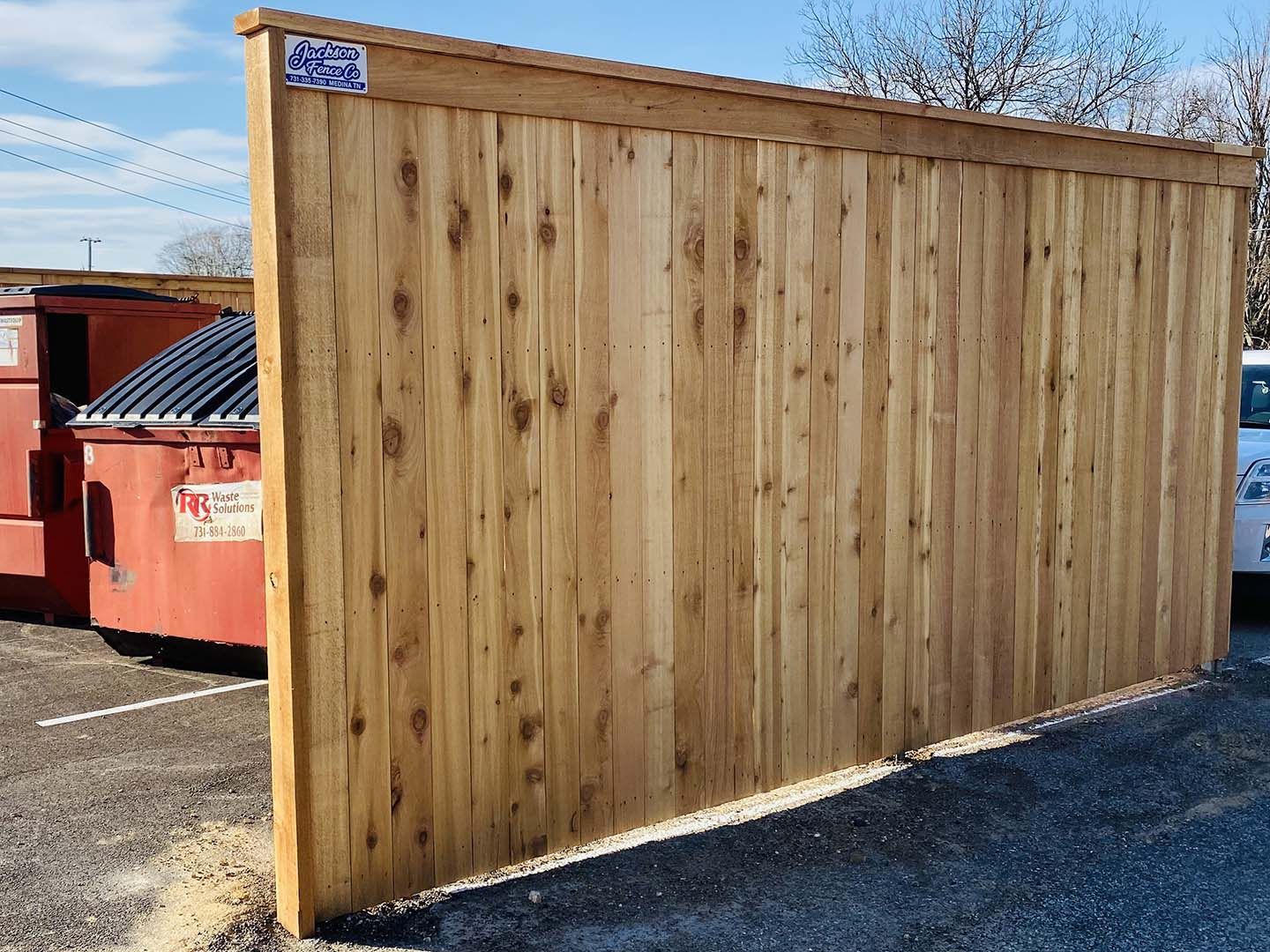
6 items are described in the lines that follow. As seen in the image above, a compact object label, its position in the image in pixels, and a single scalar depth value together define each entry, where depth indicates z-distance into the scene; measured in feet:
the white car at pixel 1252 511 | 25.63
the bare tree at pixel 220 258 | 217.56
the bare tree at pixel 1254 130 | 80.12
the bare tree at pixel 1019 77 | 96.07
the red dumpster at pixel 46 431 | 25.77
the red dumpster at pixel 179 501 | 20.84
